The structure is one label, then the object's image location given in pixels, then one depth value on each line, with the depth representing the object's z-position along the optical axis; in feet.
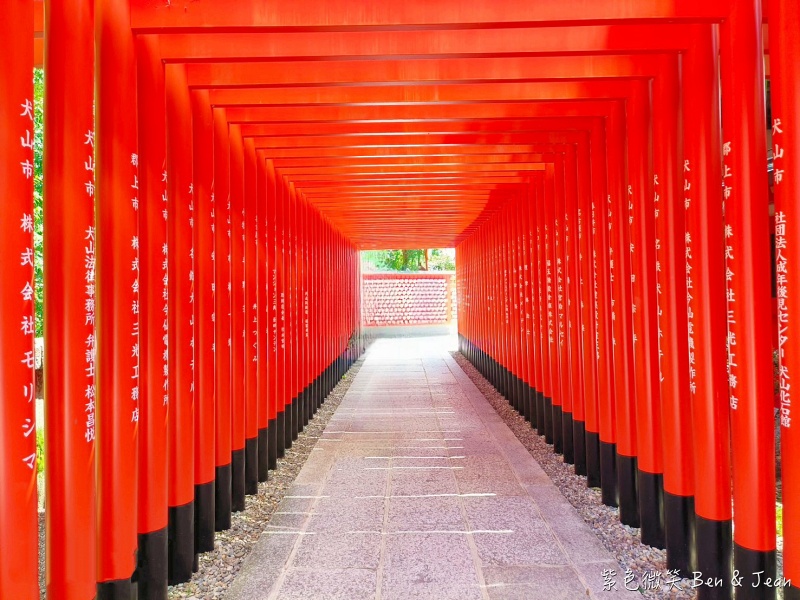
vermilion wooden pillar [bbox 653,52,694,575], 9.68
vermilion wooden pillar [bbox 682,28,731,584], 8.73
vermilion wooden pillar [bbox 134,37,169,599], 8.81
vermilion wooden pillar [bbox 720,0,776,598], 7.79
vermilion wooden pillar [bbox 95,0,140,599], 7.82
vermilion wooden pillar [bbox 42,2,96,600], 6.81
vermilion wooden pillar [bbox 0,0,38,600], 5.47
